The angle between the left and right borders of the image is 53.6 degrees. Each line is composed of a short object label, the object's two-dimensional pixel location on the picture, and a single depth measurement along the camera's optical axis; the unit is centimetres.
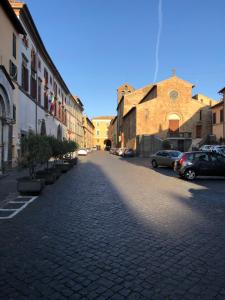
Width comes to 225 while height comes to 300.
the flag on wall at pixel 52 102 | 2735
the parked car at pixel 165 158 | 1776
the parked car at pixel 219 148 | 1985
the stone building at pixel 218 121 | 3402
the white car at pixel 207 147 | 2441
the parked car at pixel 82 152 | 4209
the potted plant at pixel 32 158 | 779
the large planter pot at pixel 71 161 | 1851
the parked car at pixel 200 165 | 1175
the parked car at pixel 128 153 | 3730
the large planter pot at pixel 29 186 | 778
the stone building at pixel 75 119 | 4475
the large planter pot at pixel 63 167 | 1465
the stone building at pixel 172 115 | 4132
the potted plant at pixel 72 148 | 1730
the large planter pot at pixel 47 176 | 1010
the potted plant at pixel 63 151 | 1357
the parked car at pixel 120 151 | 4082
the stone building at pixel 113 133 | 7741
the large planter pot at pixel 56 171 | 1143
